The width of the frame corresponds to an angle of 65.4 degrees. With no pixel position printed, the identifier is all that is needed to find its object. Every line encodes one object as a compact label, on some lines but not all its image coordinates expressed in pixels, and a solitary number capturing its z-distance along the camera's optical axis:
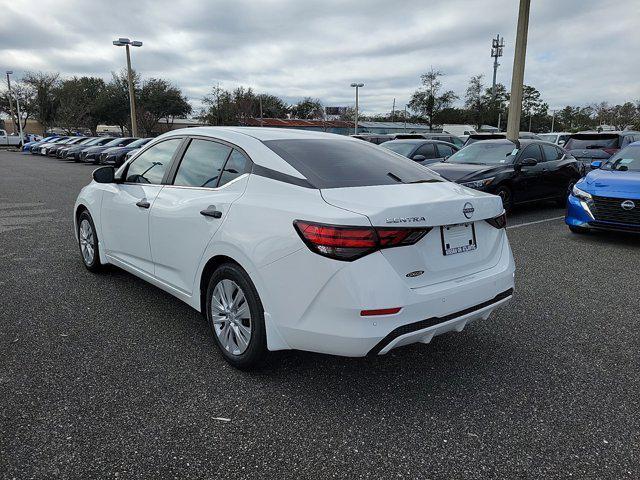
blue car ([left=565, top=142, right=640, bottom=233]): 6.66
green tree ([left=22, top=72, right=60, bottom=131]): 65.76
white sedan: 2.61
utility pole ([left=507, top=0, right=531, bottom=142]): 14.05
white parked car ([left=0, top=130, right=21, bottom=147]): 51.22
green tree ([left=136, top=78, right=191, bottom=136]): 57.34
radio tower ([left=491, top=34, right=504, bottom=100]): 47.53
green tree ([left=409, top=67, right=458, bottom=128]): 47.84
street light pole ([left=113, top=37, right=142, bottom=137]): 29.11
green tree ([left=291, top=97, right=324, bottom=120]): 85.94
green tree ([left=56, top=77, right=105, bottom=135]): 59.03
